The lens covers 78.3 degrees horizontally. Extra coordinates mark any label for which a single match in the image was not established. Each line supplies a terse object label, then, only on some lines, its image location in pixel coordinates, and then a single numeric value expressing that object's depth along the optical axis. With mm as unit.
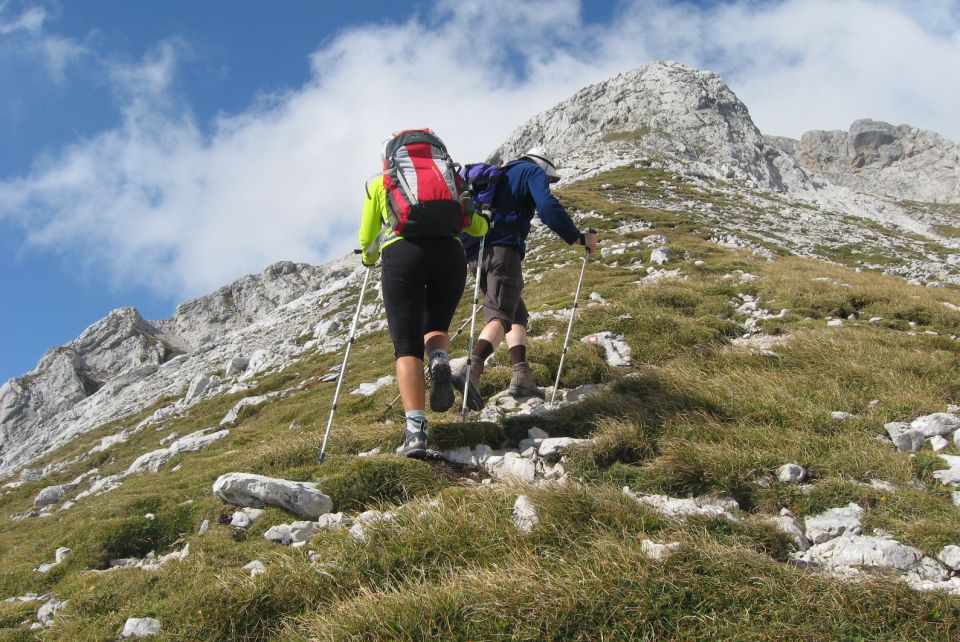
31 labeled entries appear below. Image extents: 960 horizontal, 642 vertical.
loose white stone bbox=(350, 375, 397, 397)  11228
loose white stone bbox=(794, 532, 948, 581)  3646
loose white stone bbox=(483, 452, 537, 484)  5425
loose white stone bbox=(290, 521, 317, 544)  4738
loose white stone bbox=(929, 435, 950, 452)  5359
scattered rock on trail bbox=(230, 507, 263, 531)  5191
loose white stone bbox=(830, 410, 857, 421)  6098
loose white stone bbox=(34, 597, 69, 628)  4219
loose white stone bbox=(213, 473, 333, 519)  5148
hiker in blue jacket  7508
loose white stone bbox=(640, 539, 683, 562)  3338
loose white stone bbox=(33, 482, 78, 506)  17188
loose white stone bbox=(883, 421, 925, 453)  5523
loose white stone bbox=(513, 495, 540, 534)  3852
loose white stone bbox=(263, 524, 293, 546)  4758
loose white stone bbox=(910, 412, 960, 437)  5617
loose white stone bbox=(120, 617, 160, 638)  3621
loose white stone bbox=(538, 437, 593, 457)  5785
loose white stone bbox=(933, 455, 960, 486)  4758
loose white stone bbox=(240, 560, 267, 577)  3921
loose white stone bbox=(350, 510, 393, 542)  4141
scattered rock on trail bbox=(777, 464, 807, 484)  4905
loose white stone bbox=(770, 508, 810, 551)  4056
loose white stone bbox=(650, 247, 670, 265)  19891
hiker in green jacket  5781
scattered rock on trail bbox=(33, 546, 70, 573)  5535
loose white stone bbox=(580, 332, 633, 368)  9258
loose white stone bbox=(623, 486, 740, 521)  4172
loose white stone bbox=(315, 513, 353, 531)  4739
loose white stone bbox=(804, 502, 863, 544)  4211
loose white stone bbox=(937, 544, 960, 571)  3627
